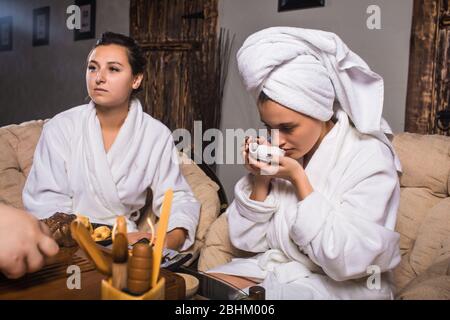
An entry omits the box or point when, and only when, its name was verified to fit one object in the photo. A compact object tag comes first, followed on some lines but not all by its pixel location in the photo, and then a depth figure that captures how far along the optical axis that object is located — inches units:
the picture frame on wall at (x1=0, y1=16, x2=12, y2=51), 203.8
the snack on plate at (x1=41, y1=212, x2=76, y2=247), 47.1
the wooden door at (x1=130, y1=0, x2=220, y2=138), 120.6
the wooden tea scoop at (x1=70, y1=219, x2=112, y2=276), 25.3
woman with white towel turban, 48.9
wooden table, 33.7
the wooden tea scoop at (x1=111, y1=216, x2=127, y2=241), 25.7
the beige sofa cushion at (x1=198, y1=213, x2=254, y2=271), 70.1
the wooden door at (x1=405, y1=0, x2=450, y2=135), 81.6
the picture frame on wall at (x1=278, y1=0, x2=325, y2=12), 99.3
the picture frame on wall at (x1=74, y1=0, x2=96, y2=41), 162.1
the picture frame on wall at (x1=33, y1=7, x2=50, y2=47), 185.5
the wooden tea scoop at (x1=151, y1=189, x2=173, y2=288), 26.9
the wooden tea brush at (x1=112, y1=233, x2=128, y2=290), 25.8
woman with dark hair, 75.2
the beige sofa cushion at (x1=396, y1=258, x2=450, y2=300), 45.3
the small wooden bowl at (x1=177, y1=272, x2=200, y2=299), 39.4
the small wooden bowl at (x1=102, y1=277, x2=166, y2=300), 26.3
